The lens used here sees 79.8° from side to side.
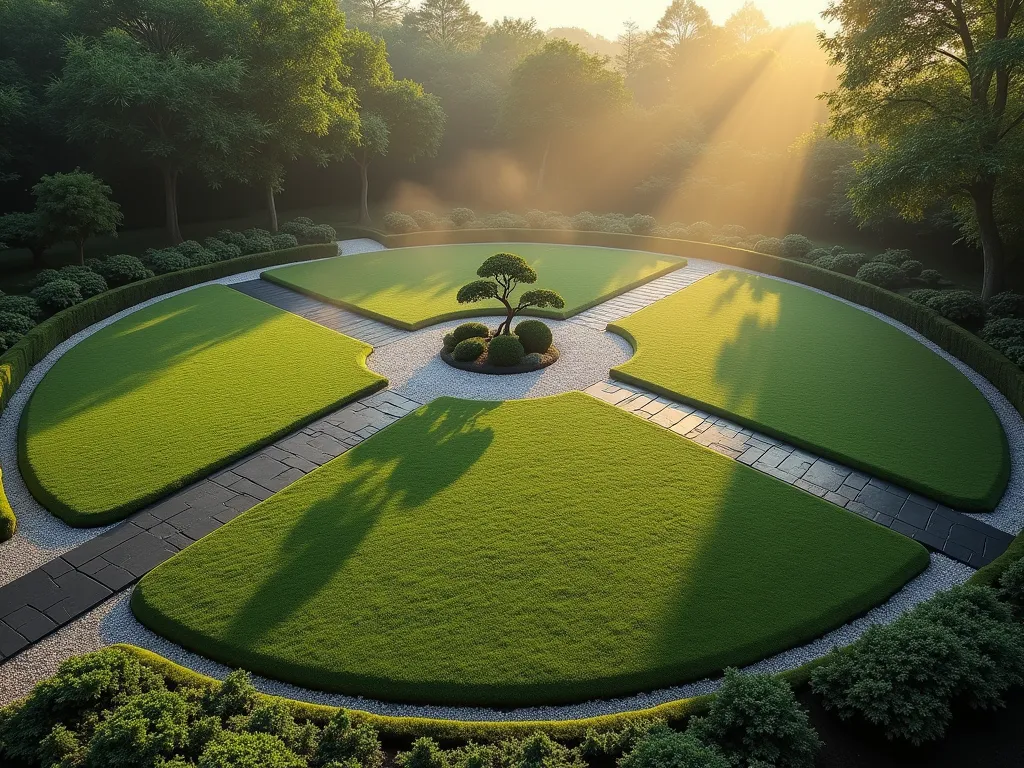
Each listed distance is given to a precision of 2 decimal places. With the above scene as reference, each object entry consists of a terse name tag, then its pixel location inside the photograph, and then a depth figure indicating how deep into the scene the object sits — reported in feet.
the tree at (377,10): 263.47
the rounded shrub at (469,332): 57.21
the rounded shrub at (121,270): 71.61
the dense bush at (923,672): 20.77
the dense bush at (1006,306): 59.67
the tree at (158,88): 74.64
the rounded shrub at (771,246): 90.50
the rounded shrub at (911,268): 74.76
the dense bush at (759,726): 19.52
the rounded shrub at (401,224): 108.06
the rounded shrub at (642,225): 105.93
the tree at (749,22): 267.39
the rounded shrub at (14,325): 55.36
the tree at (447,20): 234.79
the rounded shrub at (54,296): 62.13
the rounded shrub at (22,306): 58.29
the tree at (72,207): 71.05
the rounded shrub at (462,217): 112.78
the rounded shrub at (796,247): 89.04
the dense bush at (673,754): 18.42
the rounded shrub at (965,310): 58.95
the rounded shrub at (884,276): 72.43
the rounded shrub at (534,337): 55.42
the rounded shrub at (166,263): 77.82
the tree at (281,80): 87.20
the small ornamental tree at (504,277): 54.60
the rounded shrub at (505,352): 53.26
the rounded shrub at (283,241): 92.53
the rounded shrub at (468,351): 54.39
